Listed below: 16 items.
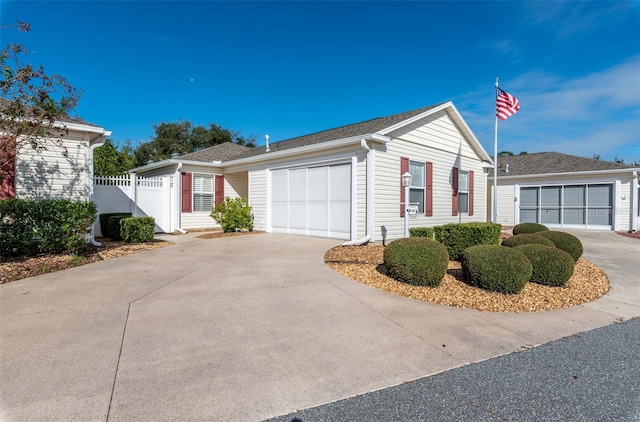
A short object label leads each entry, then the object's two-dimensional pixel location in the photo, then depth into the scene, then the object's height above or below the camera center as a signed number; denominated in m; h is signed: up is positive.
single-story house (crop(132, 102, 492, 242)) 9.04 +0.94
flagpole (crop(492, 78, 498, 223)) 12.24 +1.91
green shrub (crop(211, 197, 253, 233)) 11.83 -0.34
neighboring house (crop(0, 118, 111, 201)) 7.81 +0.96
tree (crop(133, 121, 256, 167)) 32.84 +6.87
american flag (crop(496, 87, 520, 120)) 11.62 +3.68
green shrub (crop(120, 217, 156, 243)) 9.23 -0.68
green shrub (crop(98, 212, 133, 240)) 9.85 -0.58
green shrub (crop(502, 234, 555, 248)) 6.76 -0.71
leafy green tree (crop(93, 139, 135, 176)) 19.81 +2.90
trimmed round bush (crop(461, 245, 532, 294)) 4.91 -0.96
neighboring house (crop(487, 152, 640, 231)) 14.38 +0.67
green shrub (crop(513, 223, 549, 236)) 9.64 -0.65
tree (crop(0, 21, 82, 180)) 6.54 +2.11
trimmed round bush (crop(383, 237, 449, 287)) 5.15 -0.89
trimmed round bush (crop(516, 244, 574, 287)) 5.51 -1.01
